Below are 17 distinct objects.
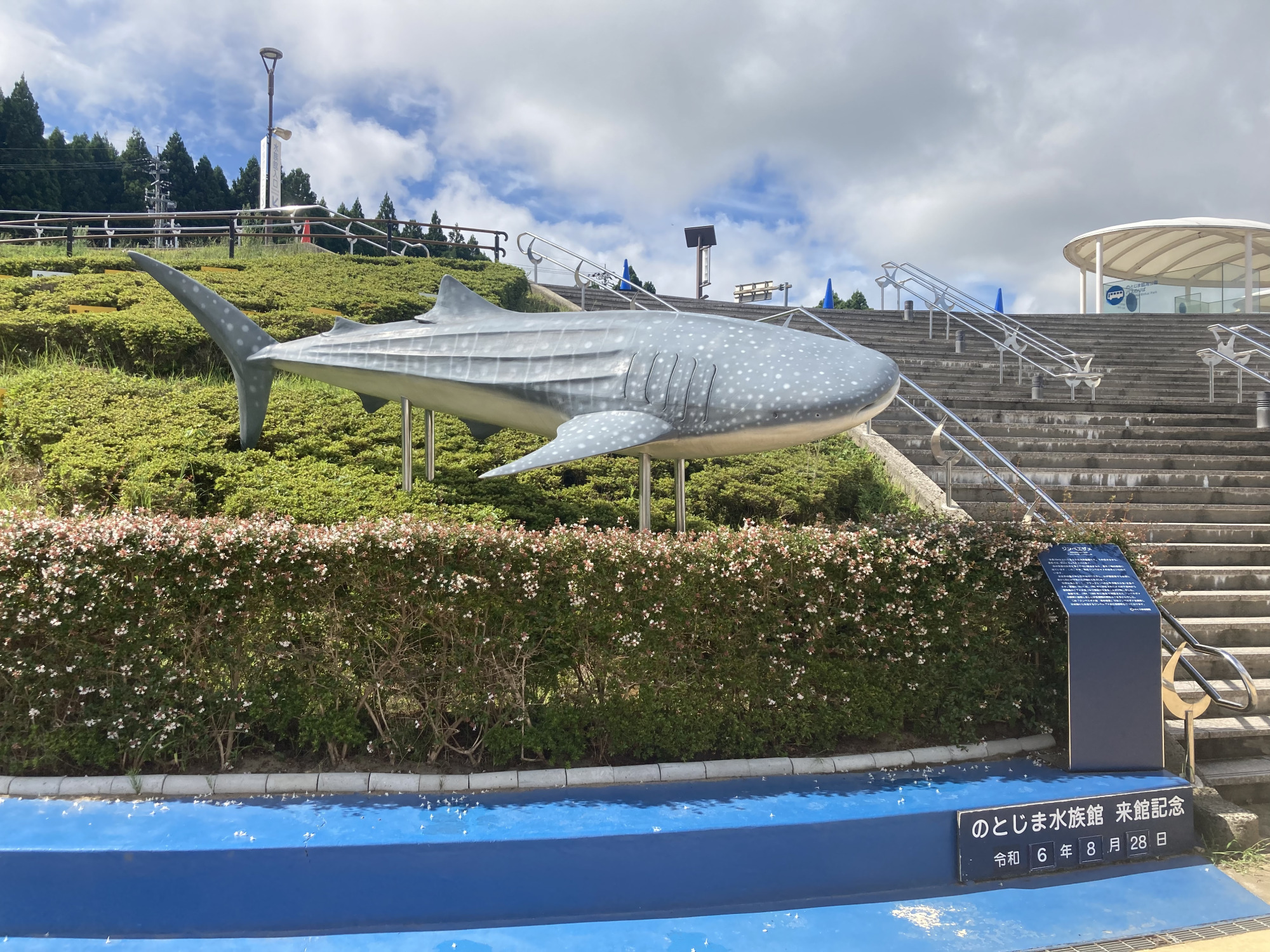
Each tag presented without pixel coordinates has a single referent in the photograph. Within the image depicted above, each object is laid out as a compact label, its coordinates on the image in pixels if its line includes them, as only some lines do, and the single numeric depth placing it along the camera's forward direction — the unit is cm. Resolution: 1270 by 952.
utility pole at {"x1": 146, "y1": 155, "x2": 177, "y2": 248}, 5172
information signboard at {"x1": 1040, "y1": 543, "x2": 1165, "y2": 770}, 467
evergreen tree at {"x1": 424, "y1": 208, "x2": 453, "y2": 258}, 2786
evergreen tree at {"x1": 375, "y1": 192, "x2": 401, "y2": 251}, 6044
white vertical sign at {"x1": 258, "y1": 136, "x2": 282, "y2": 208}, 2370
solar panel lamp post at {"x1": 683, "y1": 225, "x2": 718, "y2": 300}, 3162
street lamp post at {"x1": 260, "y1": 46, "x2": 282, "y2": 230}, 2416
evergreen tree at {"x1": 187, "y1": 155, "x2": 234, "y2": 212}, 5862
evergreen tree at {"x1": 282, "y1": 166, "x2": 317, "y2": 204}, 6175
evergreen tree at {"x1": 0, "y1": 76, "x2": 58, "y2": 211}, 4444
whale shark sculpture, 566
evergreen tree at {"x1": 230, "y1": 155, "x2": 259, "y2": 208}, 5969
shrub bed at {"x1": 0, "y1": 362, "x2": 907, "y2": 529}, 703
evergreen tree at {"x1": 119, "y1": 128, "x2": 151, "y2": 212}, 5341
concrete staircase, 579
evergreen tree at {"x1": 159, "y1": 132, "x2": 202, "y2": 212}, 5766
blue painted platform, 369
